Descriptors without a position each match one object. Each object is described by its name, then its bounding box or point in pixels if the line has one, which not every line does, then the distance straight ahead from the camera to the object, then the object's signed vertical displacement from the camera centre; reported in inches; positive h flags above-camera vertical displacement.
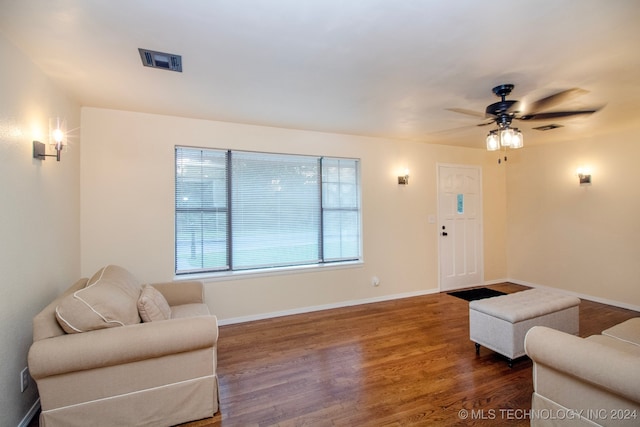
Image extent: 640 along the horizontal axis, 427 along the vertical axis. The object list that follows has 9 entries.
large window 145.3 +3.8
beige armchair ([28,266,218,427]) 69.3 -37.0
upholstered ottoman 105.7 -37.8
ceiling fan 101.3 +35.0
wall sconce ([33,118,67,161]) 86.0 +24.6
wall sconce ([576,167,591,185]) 179.8 +23.3
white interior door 204.8 -7.2
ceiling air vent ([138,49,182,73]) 82.5 +45.0
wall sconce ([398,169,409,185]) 189.6 +23.6
